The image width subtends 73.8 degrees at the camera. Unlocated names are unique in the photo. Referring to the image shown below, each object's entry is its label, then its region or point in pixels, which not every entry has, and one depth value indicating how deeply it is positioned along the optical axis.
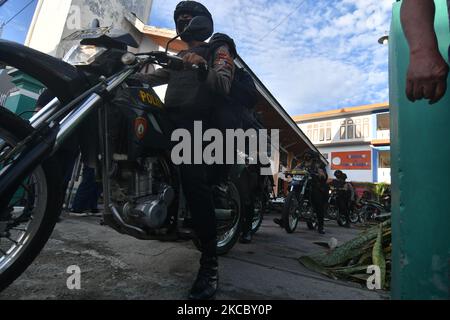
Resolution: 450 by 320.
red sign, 27.45
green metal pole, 1.20
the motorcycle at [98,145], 1.25
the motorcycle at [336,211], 8.26
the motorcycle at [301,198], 5.17
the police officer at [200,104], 1.69
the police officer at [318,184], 5.66
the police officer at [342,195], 8.22
